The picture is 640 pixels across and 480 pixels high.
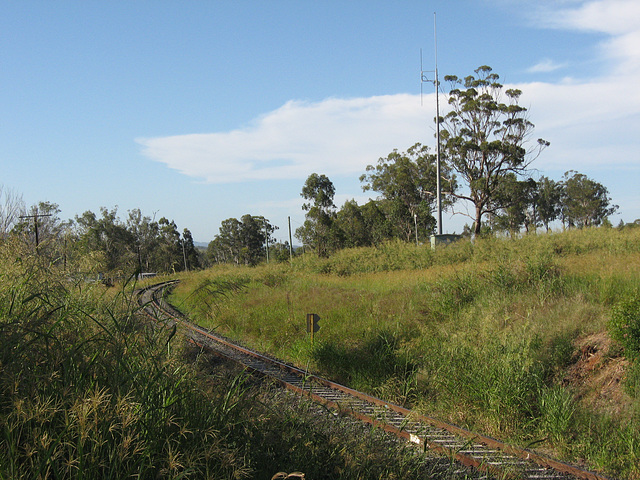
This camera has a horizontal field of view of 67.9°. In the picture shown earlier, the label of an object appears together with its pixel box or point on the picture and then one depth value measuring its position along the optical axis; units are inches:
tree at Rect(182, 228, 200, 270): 3316.9
